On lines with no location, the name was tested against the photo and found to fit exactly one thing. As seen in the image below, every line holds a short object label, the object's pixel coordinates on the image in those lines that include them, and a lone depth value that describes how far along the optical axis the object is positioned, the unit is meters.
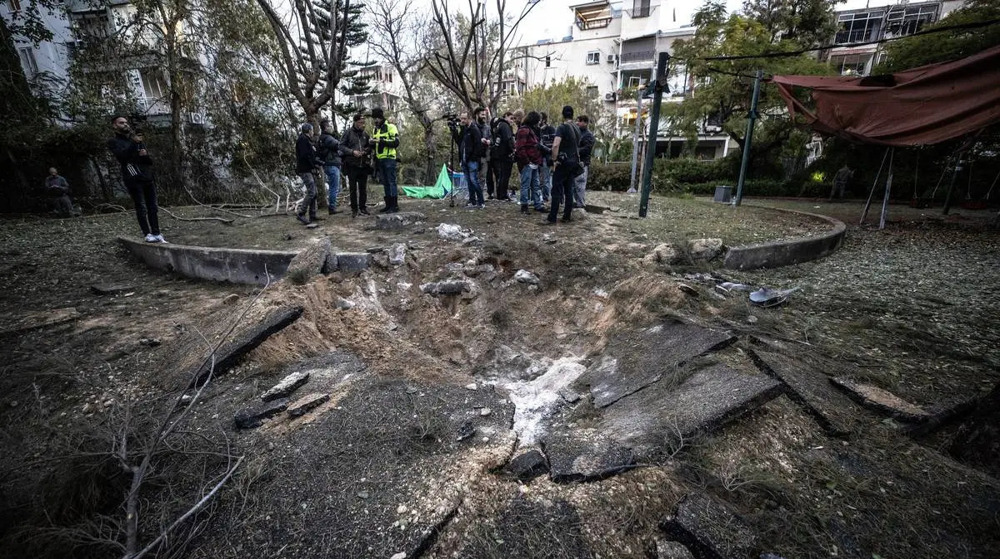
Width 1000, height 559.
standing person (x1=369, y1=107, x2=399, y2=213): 6.98
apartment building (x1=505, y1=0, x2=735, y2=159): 28.66
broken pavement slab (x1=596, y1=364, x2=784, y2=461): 2.23
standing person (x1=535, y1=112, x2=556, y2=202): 7.31
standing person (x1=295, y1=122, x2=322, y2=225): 6.76
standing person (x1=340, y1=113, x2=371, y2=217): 7.05
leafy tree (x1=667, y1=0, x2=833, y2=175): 15.38
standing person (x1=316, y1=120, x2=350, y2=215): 7.20
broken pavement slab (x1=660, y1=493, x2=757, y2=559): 1.64
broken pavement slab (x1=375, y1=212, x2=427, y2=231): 6.68
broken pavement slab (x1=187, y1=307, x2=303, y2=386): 3.17
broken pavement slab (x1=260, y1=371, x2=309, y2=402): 2.91
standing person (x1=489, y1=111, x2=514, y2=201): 8.01
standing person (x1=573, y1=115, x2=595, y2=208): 6.86
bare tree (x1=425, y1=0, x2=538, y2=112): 10.40
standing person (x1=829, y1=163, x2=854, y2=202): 14.59
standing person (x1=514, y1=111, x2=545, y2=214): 7.28
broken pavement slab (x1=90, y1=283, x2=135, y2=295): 5.01
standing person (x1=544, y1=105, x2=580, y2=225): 6.16
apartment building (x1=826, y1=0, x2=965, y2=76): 22.66
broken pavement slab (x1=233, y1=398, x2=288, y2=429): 2.63
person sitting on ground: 10.44
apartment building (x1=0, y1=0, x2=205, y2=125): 10.68
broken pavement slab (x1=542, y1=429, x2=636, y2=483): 2.09
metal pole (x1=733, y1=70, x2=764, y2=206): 9.33
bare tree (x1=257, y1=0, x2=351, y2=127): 7.93
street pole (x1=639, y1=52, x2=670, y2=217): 6.99
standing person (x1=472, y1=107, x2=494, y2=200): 8.15
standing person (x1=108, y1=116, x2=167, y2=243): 5.45
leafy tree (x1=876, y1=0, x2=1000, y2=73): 9.84
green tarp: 11.87
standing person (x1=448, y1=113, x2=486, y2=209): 7.67
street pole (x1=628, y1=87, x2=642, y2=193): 13.90
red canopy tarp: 6.13
